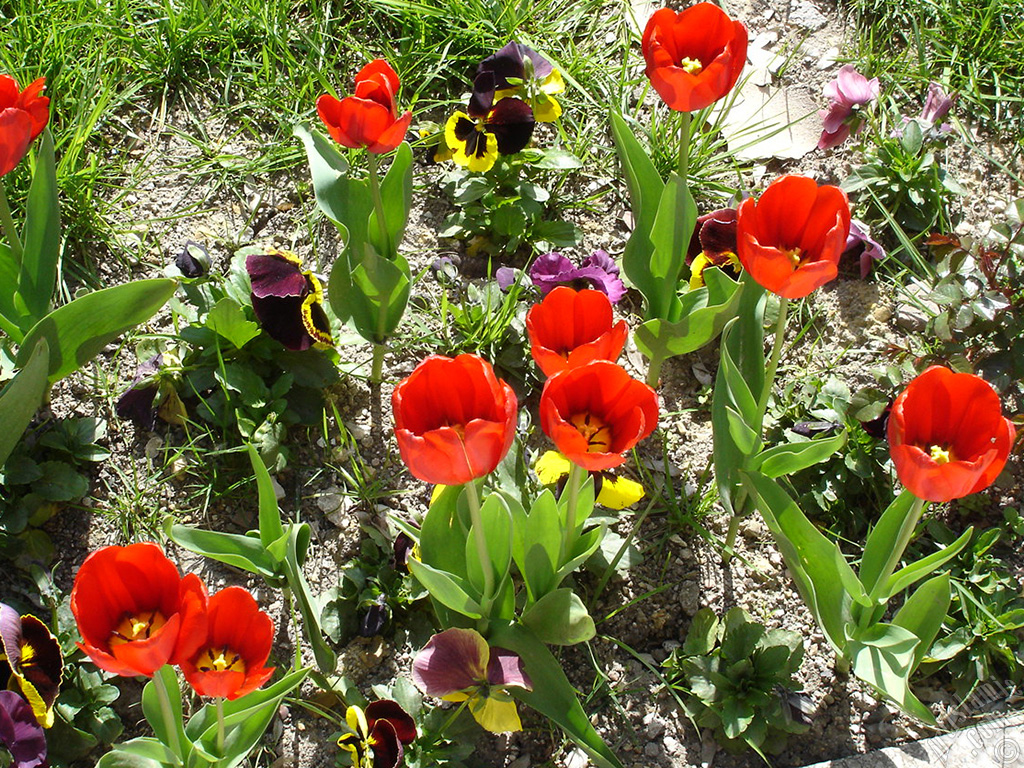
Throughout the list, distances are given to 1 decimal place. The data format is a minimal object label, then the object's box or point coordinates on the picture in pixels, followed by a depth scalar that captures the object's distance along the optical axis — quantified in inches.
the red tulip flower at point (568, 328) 33.6
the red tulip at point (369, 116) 36.7
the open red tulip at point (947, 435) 30.9
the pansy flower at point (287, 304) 40.4
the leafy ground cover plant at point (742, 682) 37.1
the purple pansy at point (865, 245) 45.4
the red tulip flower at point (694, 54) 37.1
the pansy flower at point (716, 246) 42.9
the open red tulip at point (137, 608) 28.5
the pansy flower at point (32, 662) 34.8
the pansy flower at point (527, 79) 46.1
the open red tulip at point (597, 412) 30.1
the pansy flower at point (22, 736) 33.9
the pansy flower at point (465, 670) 34.8
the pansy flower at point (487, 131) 45.1
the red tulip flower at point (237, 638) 31.9
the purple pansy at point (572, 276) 42.7
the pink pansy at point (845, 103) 47.1
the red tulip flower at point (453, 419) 29.2
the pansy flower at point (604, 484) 38.7
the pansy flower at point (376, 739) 34.6
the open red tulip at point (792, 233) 33.4
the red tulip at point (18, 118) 35.8
